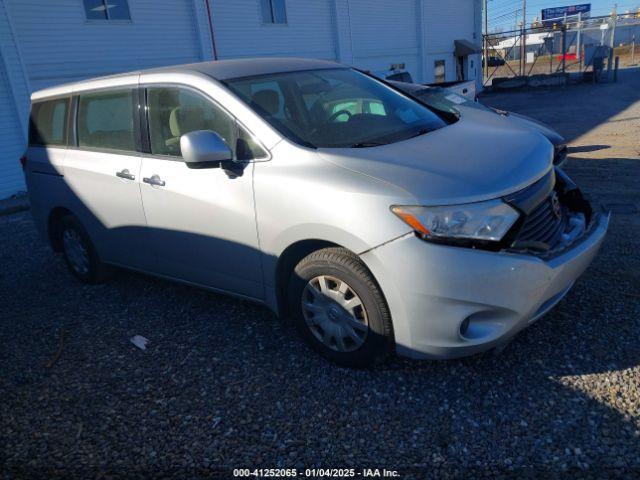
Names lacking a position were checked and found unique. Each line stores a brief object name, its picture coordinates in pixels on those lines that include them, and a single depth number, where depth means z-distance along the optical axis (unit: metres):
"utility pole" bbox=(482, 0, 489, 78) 28.18
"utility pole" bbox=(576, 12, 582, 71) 29.03
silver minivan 2.55
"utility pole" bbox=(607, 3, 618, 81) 25.71
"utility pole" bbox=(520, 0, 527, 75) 25.67
